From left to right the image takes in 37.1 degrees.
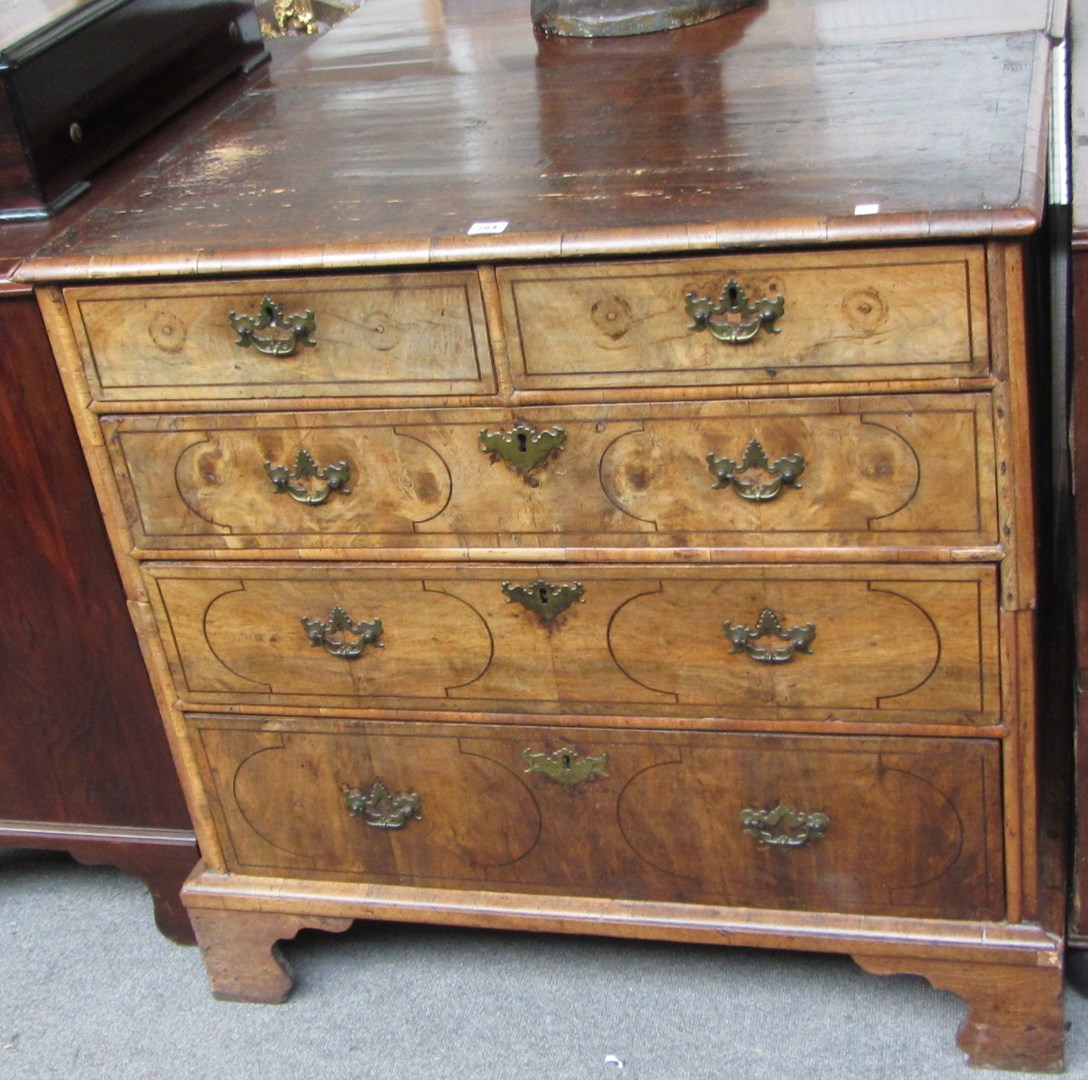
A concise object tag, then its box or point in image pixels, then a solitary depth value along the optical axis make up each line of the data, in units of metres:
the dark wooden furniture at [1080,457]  1.57
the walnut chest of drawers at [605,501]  1.57
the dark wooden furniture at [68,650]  1.87
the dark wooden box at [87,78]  1.90
